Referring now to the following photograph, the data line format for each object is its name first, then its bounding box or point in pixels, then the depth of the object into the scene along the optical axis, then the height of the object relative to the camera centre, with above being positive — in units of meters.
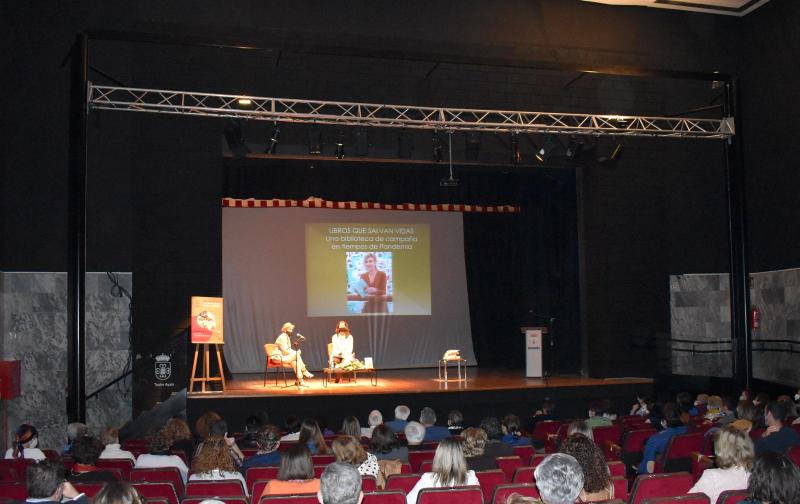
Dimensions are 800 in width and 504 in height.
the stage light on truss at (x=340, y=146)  11.99 +2.11
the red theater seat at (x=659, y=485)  4.18 -0.97
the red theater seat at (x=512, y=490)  4.18 -0.97
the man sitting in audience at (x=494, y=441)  5.91 -1.07
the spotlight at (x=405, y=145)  13.16 +2.28
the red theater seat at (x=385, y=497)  3.94 -0.93
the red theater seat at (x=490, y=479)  4.86 -1.05
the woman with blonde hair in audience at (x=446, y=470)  4.27 -0.88
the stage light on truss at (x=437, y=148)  12.39 +2.11
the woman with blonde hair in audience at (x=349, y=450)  5.02 -0.90
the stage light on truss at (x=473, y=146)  12.88 +2.21
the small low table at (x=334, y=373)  12.72 -1.27
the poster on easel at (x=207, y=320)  11.47 -0.30
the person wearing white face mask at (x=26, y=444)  6.15 -1.04
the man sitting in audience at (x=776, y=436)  5.50 -0.96
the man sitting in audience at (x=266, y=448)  5.68 -1.03
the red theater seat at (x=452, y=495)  3.97 -0.93
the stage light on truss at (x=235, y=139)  11.53 +2.22
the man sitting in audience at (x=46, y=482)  3.66 -0.77
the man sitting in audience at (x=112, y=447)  6.24 -1.08
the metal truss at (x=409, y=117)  11.05 +2.50
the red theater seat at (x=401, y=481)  4.52 -0.99
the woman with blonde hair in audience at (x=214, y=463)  4.89 -0.94
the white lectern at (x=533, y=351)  13.81 -0.96
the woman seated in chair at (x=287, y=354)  12.59 -0.84
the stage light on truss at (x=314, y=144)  12.27 +2.17
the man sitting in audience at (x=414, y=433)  6.26 -1.01
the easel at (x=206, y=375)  11.53 -1.04
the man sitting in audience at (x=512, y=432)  7.04 -1.19
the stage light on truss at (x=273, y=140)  11.71 +2.15
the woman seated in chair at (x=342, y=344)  13.12 -0.76
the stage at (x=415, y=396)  11.31 -1.42
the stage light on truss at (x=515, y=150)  12.35 +2.06
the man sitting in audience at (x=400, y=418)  7.91 -1.16
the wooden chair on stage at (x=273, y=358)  12.57 -0.89
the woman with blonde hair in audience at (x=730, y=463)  4.29 -0.88
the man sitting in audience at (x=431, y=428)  7.37 -1.17
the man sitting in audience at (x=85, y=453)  5.14 -0.92
